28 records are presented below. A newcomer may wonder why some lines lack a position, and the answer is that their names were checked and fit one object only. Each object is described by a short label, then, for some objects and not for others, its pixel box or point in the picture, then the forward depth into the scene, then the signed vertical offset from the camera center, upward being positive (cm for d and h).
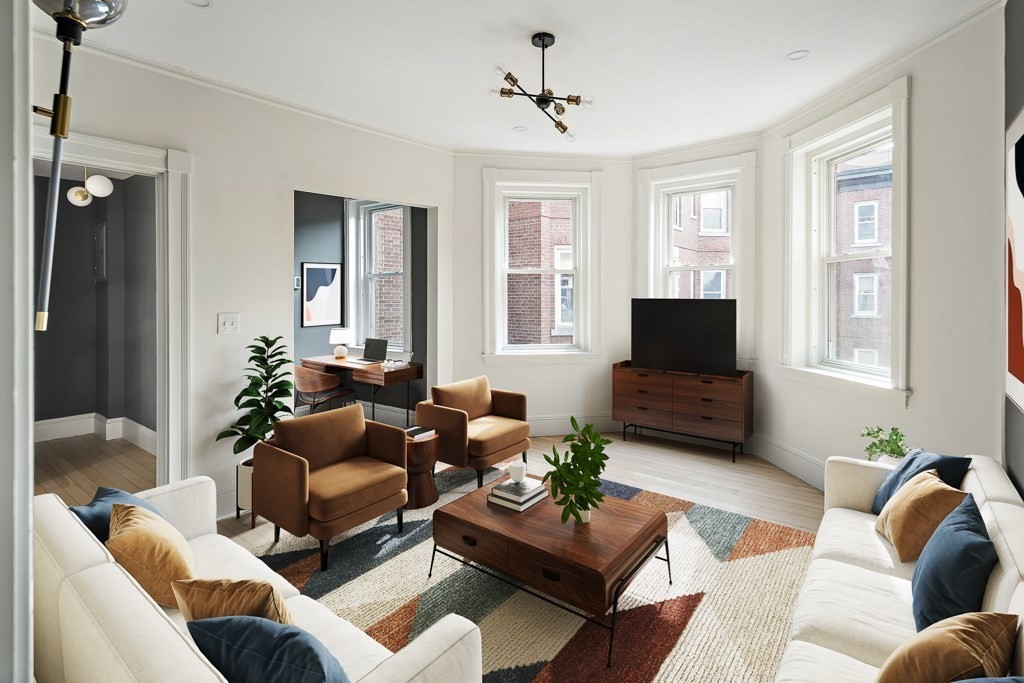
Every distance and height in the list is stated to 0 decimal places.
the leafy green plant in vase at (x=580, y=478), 244 -67
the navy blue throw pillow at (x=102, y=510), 181 -62
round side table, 349 -93
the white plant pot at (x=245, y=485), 331 -96
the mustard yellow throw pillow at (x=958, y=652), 116 -69
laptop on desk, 573 -26
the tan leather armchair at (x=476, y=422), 386 -72
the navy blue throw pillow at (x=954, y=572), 149 -68
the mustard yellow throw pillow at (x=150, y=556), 162 -69
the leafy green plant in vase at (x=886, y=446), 287 -62
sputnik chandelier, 283 +119
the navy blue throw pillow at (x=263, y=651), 108 -66
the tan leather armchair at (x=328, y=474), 277 -80
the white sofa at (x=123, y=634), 108 -65
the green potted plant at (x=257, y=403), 339 -49
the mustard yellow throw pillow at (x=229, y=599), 133 -66
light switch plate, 351 +1
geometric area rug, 212 -125
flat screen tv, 466 -7
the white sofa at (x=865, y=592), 147 -89
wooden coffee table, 213 -91
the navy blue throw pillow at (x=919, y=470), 219 -59
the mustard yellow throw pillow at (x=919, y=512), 197 -67
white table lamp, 615 -11
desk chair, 574 -64
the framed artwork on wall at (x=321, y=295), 632 +37
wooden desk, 519 -44
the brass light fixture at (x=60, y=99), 77 +32
